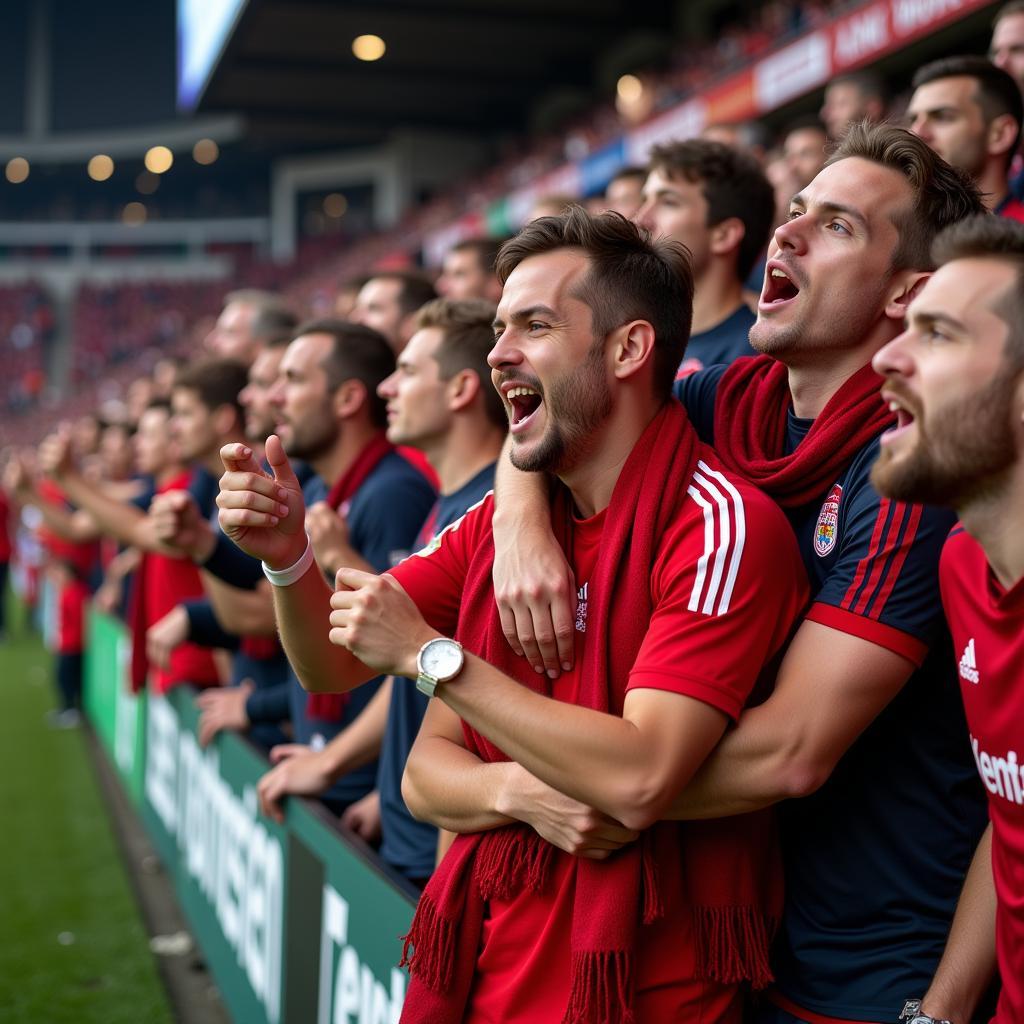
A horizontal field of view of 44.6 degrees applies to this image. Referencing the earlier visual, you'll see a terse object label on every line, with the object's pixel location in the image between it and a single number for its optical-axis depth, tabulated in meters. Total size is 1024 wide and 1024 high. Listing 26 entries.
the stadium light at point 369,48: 23.25
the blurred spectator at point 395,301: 4.78
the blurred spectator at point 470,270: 5.26
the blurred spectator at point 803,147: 5.46
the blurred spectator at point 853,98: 5.84
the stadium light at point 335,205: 37.97
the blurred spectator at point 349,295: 5.83
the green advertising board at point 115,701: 6.78
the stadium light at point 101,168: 43.16
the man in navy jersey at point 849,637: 1.81
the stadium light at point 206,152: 40.09
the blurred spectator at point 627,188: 5.05
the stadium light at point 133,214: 44.69
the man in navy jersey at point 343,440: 3.59
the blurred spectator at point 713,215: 3.59
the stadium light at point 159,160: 42.00
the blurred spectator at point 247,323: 6.10
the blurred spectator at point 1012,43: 4.49
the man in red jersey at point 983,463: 1.58
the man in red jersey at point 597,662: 1.79
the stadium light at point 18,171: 43.97
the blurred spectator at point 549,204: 5.15
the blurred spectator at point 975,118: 3.78
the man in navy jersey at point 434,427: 3.24
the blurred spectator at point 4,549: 13.38
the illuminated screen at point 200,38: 22.67
